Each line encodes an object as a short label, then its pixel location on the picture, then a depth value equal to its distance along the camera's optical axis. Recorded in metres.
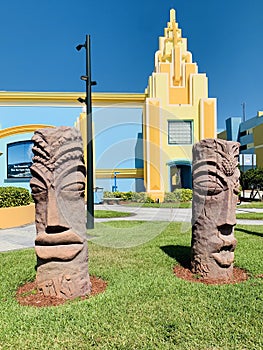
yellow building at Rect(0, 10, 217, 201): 19.50
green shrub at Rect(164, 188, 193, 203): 18.78
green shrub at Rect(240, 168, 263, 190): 19.62
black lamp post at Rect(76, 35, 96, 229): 8.84
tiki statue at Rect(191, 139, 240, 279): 4.46
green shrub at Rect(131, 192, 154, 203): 18.78
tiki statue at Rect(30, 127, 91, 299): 3.74
